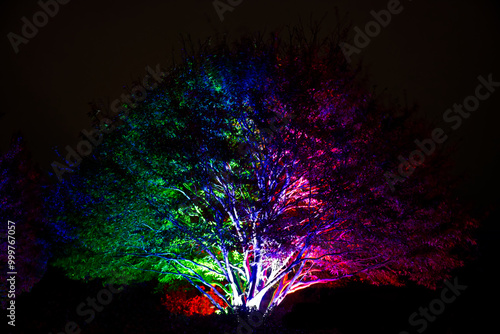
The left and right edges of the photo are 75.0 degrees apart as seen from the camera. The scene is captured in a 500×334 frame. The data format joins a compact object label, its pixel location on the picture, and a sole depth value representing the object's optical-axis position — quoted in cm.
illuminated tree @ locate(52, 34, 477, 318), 1138
